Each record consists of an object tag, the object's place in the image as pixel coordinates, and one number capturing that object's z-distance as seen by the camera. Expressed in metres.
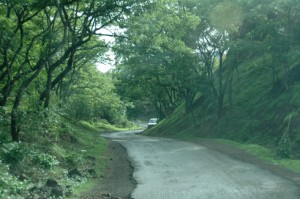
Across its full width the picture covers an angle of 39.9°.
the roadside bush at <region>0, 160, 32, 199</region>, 8.35
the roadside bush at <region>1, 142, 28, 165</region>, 11.63
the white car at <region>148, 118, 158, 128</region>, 66.33
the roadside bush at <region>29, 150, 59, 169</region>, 12.38
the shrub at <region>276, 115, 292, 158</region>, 17.09
